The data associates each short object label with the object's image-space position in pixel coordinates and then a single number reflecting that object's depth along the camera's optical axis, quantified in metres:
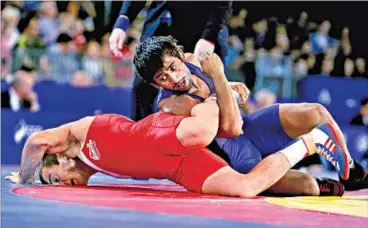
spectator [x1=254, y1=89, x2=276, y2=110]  12.28
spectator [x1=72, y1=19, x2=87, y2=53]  13.23
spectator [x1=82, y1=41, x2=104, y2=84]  12.47
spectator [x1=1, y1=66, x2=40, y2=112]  11.14
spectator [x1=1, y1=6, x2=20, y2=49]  12.35
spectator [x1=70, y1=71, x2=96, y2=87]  12.11
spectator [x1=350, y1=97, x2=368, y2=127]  12.63
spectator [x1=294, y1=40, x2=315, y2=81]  14.54
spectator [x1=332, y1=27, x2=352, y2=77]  14.70
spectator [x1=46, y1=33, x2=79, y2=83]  12.27
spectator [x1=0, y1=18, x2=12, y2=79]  11.72
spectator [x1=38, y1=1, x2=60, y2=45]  12.95
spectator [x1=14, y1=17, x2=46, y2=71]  12.13
